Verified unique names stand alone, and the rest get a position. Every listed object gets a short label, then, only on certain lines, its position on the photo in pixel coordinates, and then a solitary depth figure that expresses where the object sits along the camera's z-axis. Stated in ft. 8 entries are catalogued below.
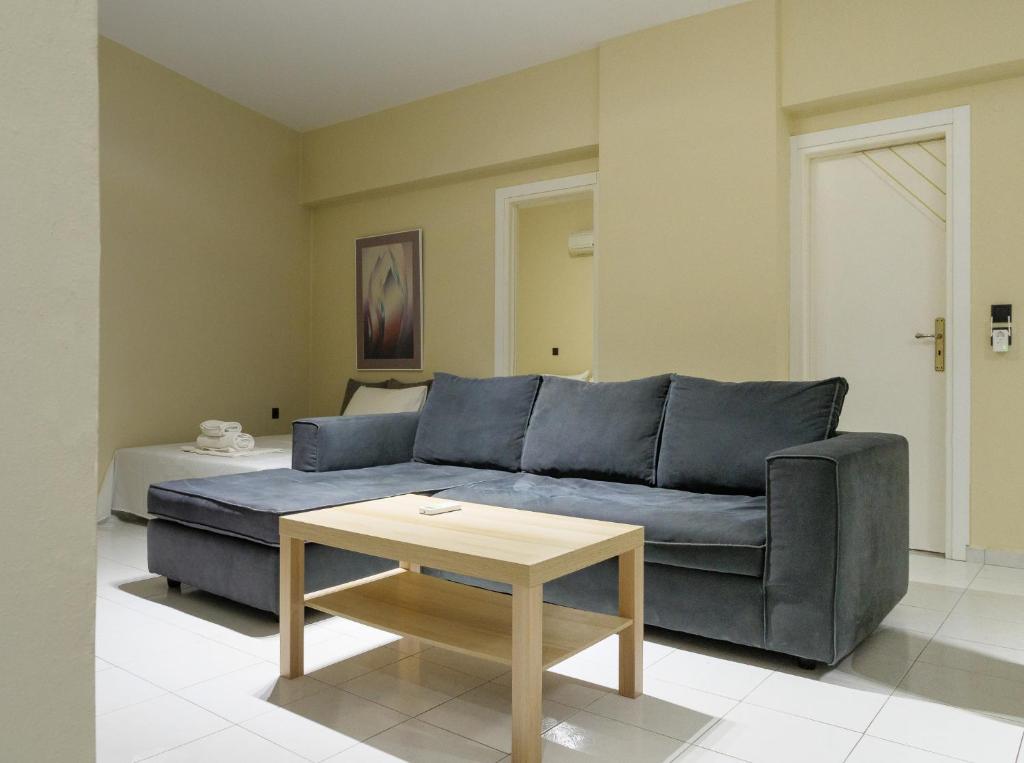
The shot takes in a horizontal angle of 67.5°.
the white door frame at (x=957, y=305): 12.10
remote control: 7.89
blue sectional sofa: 7.64
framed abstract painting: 18.90
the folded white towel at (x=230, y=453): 15.42
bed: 14.47
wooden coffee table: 5.86
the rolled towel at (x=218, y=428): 15.70
